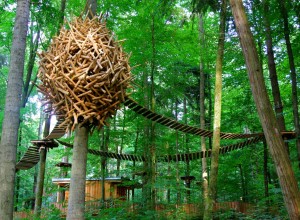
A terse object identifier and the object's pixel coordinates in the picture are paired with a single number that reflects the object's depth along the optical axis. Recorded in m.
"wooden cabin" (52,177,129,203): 12.06
